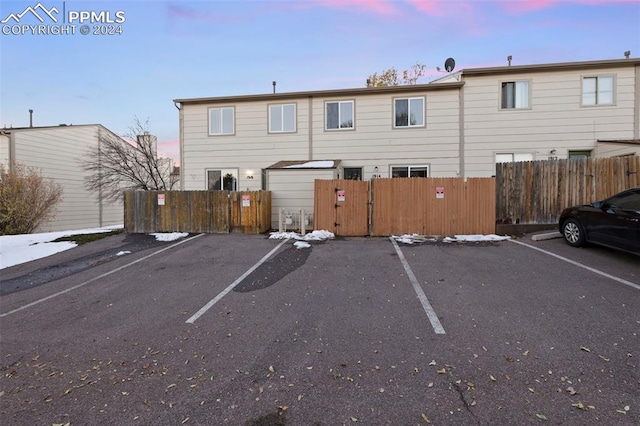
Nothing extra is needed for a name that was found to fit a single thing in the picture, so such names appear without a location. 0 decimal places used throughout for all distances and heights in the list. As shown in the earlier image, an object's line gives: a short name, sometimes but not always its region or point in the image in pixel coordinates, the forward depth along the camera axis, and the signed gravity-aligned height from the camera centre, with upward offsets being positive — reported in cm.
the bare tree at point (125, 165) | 1800 +233
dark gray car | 606 -44
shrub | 1259 +13
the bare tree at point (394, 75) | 2336 +960
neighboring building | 1567 +241
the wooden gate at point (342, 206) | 1011 -10
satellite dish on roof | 1536 +682
